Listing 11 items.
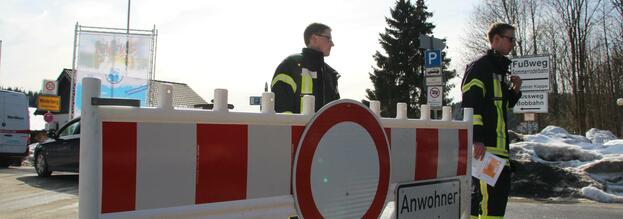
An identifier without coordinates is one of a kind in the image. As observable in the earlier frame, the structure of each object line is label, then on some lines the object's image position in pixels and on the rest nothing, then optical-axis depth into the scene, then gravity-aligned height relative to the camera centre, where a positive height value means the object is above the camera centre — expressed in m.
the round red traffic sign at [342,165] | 2.50 -0.17
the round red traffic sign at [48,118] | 30.09 +0.31
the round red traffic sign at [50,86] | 35.80 +2.42
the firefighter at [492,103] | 4.01 +0.19
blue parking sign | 14.25 +1.76
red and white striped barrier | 1.84 -0.13
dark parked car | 12.98 -0.62
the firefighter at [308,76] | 4.07 +0.38
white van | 17.89 -0.05
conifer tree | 45.00 +5.42
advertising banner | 18.20 +2.10
